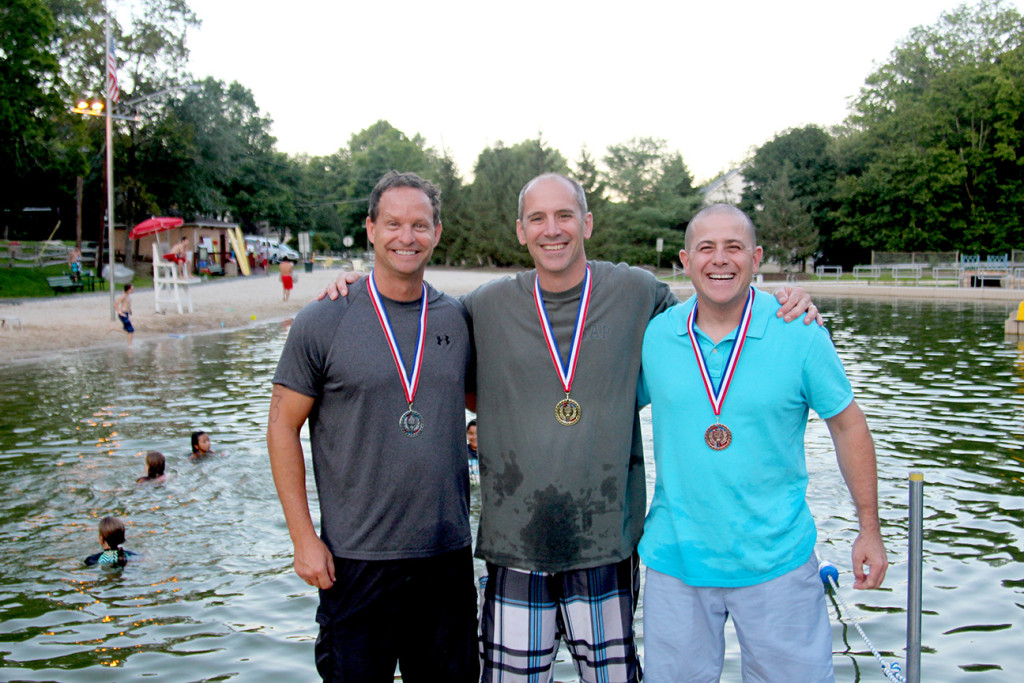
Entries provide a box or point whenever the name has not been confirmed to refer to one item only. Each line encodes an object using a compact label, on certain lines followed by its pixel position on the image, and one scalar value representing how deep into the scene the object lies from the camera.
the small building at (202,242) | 52.28
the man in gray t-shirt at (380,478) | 3.53
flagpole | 25.56
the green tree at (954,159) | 59.69
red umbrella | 31.83
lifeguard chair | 29.44
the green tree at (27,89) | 31.97
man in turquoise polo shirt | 3.41
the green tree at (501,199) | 66.81
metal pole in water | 3.17
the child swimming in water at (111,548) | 7.62
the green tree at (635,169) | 70.44
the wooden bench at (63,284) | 36.06
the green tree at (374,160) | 100.25
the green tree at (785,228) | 62.41
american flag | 25.49
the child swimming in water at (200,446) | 11.34
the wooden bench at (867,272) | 53.56
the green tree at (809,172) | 69.19
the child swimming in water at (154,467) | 10.36
